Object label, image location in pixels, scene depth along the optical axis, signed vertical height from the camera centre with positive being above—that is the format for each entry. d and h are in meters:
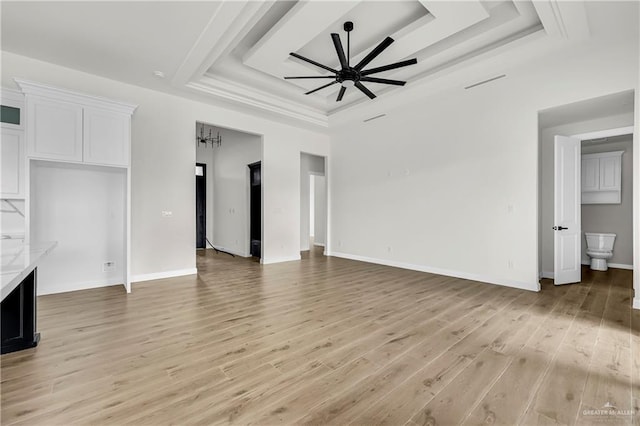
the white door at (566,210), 4.57 +0.05
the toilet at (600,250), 5.72 -0.76
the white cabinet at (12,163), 3.41 +0.60
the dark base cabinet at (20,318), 2.35 -0.89
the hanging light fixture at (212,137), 7.38 +2.18
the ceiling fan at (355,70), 3.25 +1.84
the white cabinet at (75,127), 3.45 +1.13
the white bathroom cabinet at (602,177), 5.88 +0.76
